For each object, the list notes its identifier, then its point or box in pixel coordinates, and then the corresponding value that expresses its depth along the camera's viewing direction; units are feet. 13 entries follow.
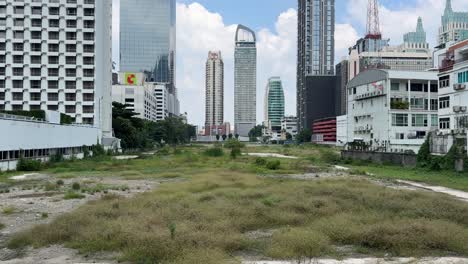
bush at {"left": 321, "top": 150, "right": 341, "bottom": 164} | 235.65
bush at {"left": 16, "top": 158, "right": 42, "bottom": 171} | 166.30
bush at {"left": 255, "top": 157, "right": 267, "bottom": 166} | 194.72
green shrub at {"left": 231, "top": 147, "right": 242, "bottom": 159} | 261.93
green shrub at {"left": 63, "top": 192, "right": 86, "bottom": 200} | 91.15
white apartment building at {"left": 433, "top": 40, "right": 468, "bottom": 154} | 165.48
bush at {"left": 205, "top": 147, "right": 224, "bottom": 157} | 275.26
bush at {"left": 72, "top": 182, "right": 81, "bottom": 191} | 106.63
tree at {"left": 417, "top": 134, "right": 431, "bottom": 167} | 171.83
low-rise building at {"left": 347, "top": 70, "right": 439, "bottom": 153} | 250.16
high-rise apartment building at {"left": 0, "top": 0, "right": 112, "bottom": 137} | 298.15
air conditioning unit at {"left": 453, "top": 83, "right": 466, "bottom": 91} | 166.09
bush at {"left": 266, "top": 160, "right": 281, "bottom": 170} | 176.70
